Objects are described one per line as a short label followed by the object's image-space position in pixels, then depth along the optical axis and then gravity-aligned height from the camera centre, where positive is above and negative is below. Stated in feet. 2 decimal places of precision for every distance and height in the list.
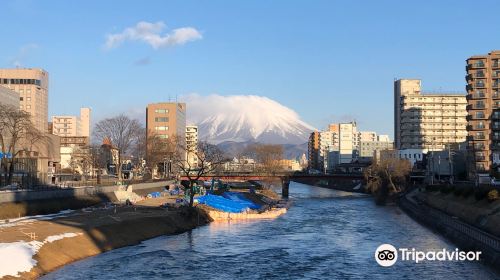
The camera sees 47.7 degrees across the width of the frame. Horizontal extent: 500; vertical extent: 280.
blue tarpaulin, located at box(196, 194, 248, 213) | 260.95 -18.97
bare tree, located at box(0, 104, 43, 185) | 250.64 +15.21
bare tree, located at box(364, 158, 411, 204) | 424.46 -8.96
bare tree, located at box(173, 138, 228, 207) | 519.19 +11.65
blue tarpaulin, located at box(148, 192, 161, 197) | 340.80 -18.56
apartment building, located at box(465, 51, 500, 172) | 421.59 +46.11
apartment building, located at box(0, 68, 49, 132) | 643.78 +52.67
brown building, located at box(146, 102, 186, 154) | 610.89 +34.22
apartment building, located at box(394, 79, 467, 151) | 638.12 +50.63
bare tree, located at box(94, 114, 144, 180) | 409.90 +24.34
